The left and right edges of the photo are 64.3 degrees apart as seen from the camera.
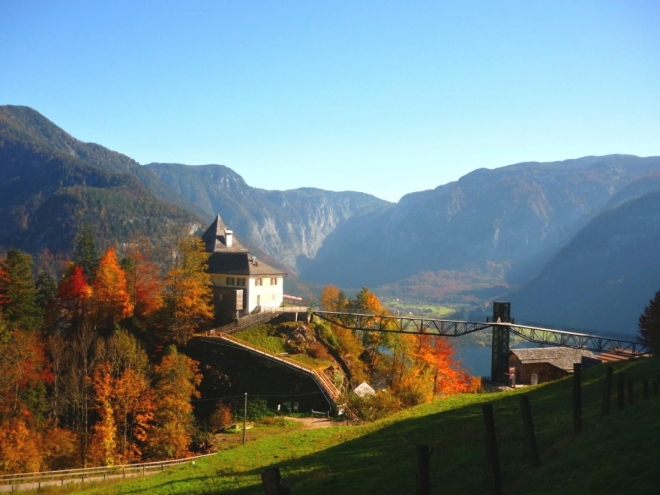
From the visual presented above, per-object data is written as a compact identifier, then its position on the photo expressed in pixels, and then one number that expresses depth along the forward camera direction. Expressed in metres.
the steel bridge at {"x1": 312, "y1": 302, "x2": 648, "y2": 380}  48.25
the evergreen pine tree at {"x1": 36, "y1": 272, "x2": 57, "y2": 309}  56.38
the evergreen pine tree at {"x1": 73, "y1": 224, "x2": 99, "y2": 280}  61.59
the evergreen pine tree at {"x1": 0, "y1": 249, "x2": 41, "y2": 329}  50.19
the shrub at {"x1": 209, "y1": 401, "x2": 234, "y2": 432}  42.16
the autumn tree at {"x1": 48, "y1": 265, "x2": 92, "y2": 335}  53.75
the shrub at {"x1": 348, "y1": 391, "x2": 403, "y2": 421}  38.62
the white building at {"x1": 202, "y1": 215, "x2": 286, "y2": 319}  55.41
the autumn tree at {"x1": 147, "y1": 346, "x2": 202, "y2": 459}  39.62
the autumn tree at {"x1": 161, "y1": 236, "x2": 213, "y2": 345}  50.00
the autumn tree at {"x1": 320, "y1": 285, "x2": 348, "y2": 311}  69.88
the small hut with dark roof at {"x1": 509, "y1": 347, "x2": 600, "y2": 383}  54.25
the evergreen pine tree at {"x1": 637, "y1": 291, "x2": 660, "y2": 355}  39.84
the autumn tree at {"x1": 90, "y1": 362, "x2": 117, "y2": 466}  39.47
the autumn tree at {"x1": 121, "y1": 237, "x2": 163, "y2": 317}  54.00
